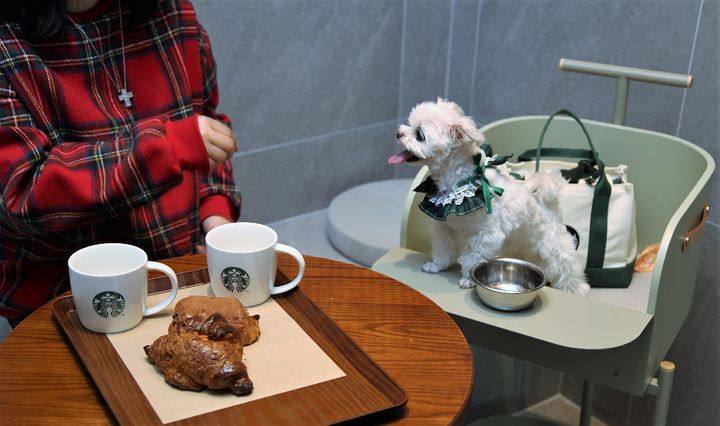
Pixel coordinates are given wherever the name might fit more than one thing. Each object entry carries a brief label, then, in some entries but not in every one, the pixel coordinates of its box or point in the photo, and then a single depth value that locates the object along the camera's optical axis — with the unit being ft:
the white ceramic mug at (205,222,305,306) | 2.76
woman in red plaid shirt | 3.02
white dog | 3.30
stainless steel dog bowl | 3.35
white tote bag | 4.08
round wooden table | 2.29
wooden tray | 2.19
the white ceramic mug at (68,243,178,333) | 2.54
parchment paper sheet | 2.25
